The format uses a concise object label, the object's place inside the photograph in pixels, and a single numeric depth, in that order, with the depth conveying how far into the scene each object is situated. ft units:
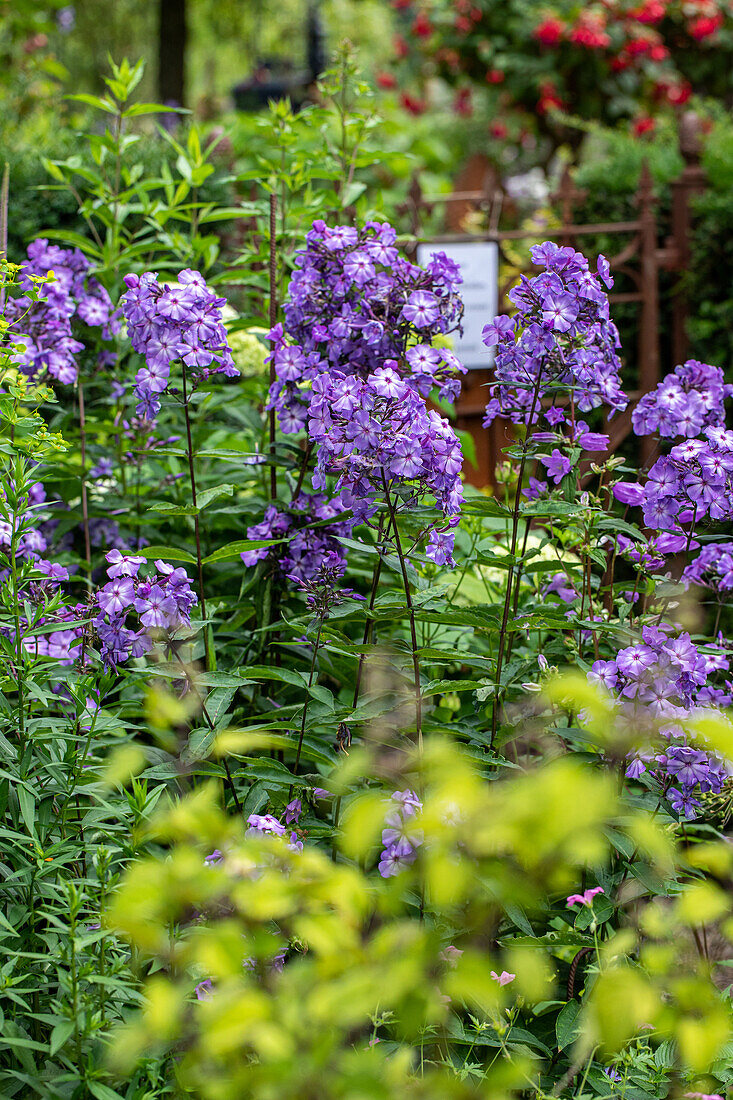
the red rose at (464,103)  33.58
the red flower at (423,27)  31.35
